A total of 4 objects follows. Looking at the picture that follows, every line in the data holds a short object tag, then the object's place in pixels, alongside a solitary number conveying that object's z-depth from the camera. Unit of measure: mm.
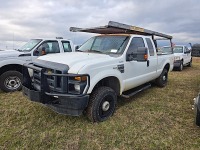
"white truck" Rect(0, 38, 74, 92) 5703
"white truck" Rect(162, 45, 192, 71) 11555
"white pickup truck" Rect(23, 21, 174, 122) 3266
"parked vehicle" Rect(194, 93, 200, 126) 3104
